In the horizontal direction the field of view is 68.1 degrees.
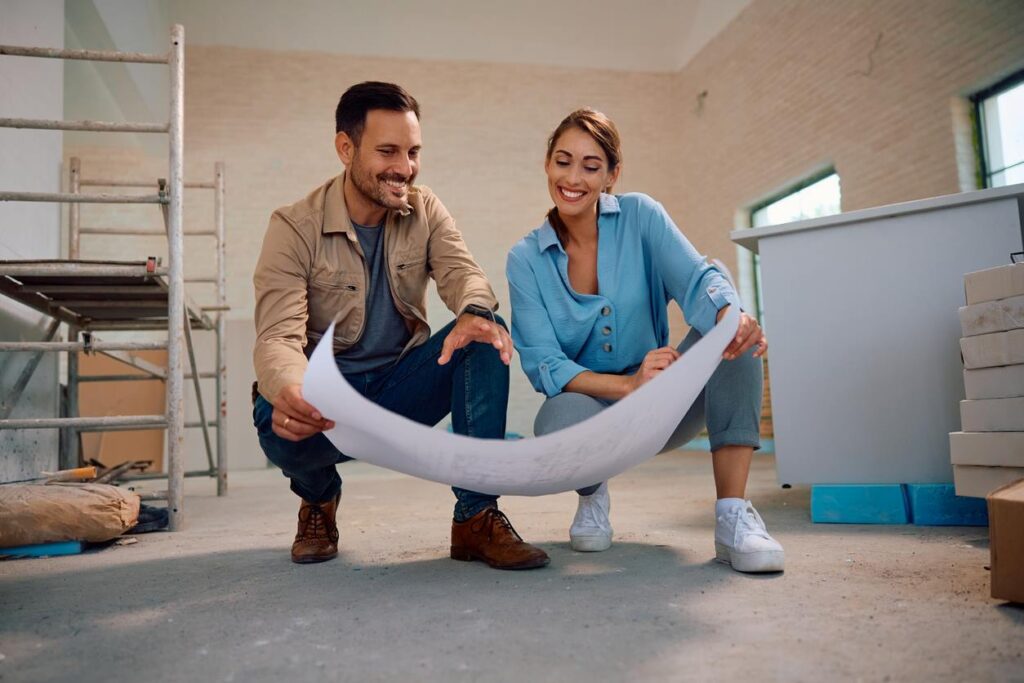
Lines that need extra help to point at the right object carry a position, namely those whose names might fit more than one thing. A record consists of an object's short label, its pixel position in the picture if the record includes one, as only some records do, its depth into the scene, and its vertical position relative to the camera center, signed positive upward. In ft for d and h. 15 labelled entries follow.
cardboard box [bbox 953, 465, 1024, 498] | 5.39 -0.70
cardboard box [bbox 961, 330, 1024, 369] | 5.40 +0.23
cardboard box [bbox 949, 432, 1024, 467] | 5.31 -0.49
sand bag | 6.07 -0.82
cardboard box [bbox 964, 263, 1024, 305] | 5.36 +0.71
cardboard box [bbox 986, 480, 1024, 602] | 3.51 -0.76
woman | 4.99 +0.70
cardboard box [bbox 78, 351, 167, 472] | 20.13 +0.23
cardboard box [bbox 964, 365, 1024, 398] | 5.41 -0.01
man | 4.98 +0.67
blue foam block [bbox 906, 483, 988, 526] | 6.23 -1.04
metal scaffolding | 7.07 +1.36
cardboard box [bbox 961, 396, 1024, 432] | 5.36 -0.25
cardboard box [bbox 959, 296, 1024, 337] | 5.39 +0.47
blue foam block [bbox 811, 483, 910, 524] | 6.50 -1.03
